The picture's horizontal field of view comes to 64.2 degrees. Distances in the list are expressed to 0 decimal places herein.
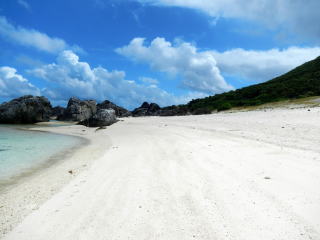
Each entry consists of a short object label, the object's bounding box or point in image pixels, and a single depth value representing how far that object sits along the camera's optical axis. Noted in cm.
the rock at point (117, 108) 6209
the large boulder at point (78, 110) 4381
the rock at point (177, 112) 4743
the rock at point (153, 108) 6475
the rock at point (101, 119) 2856
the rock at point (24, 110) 3491
